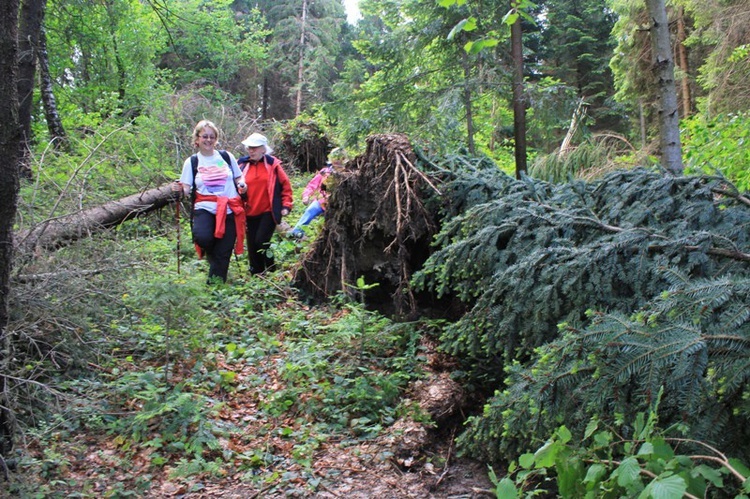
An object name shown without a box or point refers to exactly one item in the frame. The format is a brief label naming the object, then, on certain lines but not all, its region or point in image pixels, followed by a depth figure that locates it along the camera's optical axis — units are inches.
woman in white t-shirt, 262.5
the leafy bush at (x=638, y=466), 73.4
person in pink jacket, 257.1
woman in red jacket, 287.6
